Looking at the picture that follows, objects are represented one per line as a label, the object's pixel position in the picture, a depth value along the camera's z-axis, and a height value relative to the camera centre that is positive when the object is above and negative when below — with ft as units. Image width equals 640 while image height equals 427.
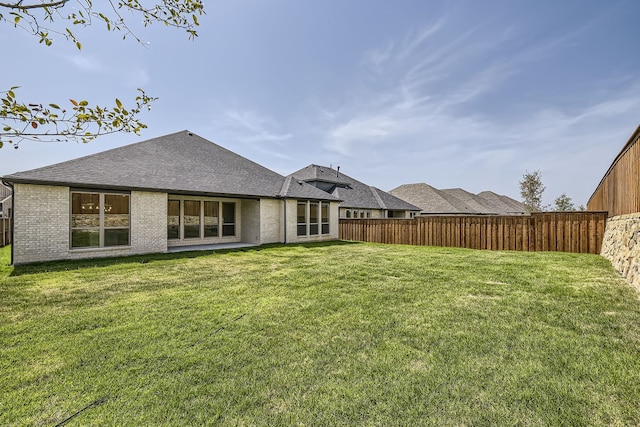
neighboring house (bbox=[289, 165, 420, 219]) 82.07 +5.51
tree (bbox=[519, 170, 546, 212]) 102.18 +8.95
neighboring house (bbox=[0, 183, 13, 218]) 65.03 +1.33
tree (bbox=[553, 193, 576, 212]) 126.30 +4.64
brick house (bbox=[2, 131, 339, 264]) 30.12 +1.28
